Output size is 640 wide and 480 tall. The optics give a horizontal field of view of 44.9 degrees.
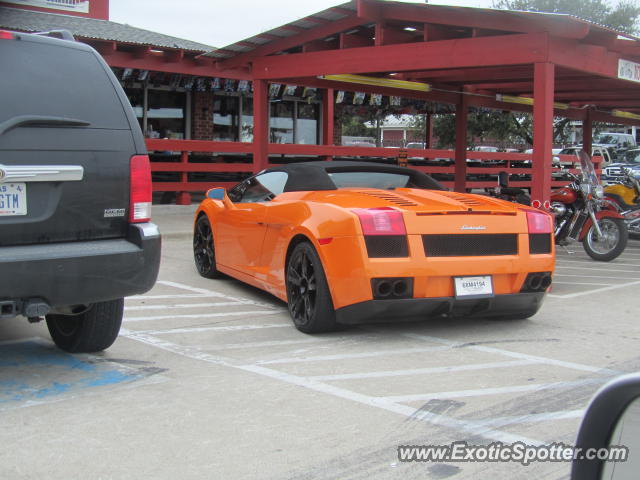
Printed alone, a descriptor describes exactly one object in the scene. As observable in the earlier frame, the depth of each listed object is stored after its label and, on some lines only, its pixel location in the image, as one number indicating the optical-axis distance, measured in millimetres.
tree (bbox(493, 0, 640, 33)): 37656
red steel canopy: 9195
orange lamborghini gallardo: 5582
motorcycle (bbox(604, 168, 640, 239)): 12109
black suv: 4168
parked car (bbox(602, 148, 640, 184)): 26769
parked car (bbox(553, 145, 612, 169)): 24859
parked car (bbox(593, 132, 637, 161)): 42438
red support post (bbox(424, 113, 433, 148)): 25828
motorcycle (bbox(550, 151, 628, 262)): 10586
